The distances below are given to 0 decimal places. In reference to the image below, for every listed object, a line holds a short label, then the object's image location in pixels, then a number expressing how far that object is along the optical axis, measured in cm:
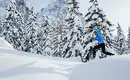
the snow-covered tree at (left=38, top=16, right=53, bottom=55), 4738
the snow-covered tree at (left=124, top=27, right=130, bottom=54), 5185
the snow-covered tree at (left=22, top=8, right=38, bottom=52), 4661
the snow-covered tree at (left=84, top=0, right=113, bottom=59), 2627
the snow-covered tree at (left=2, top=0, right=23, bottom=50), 4297
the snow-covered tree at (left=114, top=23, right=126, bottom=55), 5153
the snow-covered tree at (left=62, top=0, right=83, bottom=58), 3125
